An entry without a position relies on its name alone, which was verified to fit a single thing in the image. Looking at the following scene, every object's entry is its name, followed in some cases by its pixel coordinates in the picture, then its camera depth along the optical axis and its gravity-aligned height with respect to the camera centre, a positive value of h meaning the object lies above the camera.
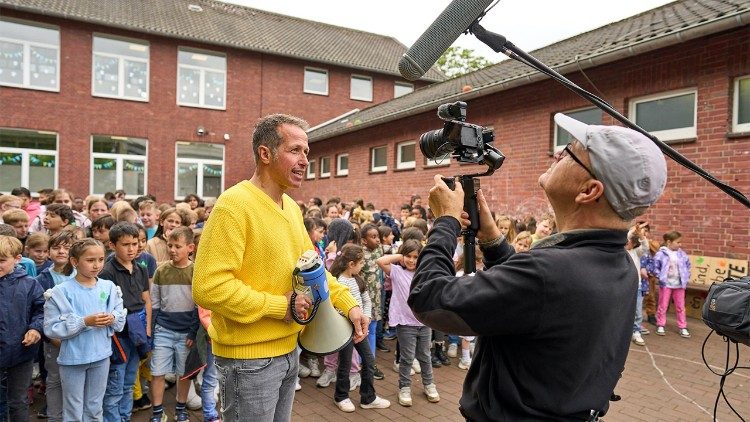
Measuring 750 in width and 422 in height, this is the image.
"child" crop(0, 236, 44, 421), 3.46 -0.95
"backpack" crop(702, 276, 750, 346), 1.95 -0.41
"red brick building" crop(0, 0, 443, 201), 17.58 +4.59
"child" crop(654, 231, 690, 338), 7.02 -0.97
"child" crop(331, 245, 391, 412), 4.57 -1.71
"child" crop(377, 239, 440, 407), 4.75 -1.30
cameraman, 1.33 -0.25
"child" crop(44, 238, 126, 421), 3.32 -0.91
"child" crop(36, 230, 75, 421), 3.46 -0.79
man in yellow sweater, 2.10 -0.35
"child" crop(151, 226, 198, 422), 4.07 -1.04
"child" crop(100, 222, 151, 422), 3.81 -0.97
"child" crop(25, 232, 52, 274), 4.73 -0.53
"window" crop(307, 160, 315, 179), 21.00 +1.46
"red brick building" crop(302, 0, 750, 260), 6.94 +1.93
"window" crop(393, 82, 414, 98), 24.69 +6.13
